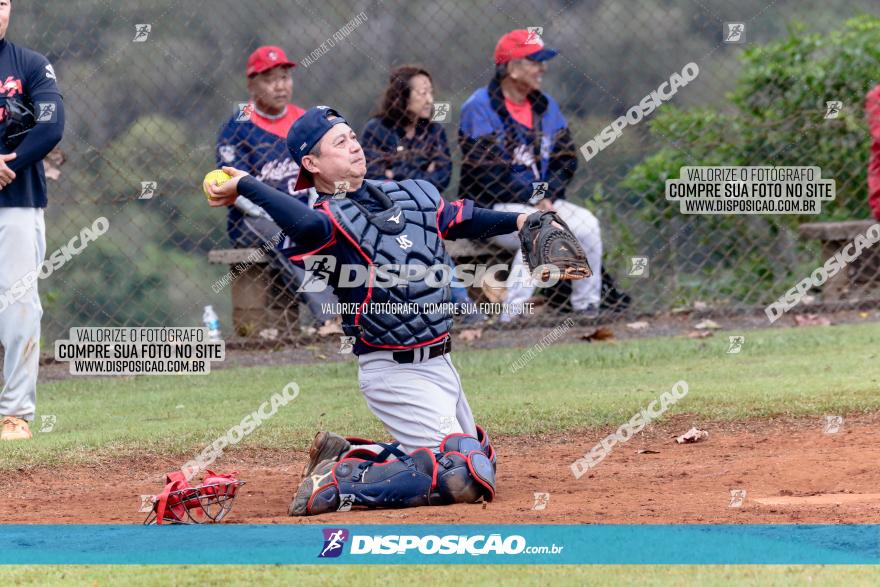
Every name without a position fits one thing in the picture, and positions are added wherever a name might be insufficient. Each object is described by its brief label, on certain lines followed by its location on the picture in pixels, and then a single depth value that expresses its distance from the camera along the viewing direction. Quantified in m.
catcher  9.91
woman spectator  18.73
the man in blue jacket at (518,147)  19.00
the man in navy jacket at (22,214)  13.27
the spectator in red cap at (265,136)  18.30
